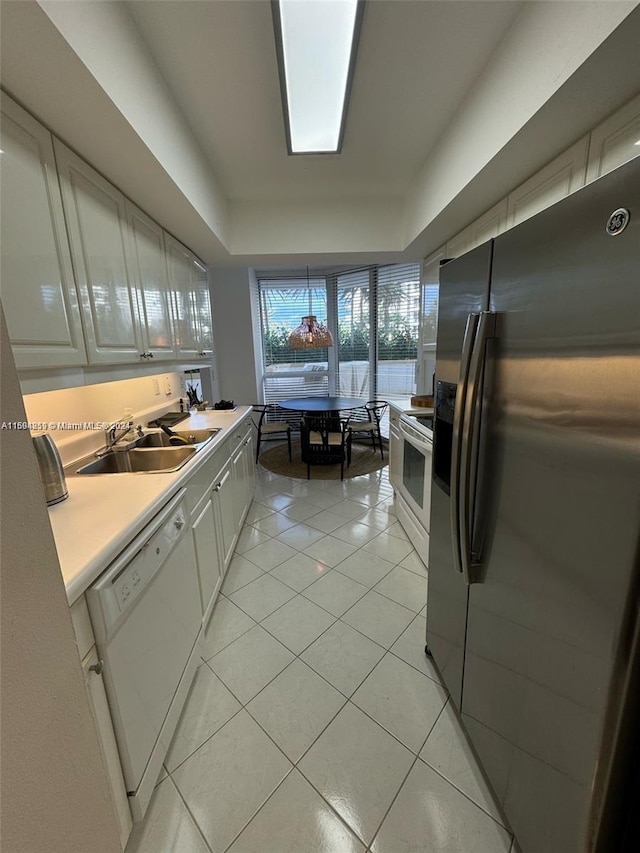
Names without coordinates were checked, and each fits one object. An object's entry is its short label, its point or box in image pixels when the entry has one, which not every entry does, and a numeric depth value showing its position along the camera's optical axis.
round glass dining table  4.06
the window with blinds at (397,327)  4.26
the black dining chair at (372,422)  4.36
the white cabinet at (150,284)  1.82
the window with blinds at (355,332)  4.85
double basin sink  1.80
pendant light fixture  3.96
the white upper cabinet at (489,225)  1.98
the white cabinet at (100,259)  1.31
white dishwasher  0.91
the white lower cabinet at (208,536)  0.84
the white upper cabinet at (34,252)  1.00
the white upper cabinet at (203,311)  2.96
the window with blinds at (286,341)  5.13
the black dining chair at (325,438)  3.96
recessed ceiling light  1.26
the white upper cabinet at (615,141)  1.17
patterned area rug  4.10
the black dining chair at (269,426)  4.48
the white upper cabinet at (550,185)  1.41
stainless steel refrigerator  0.60
